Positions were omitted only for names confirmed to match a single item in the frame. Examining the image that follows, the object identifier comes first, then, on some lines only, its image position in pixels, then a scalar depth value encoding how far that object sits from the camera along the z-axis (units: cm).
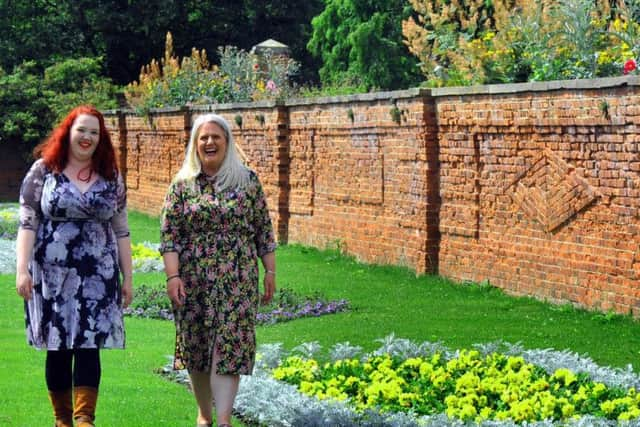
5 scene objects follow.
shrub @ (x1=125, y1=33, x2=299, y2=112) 2866
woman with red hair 812
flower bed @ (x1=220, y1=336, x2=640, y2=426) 831
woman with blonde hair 827
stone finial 3453
